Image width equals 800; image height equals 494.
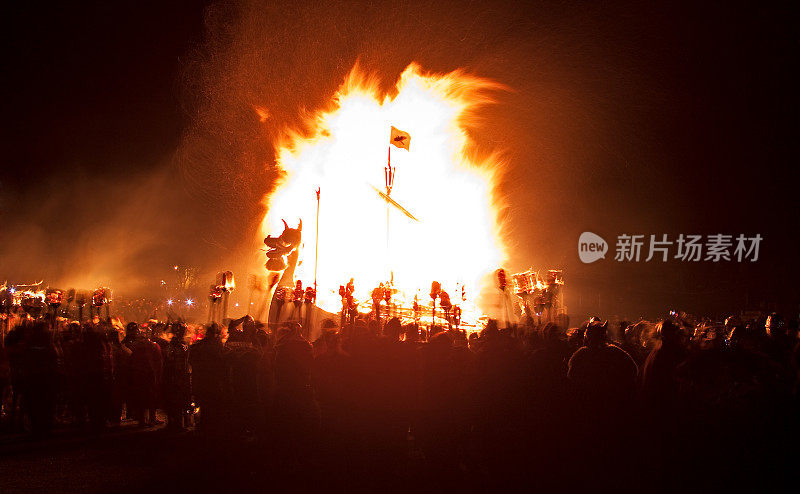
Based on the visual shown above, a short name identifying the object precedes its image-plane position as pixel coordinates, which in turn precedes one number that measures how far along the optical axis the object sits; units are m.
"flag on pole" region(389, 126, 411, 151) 27.22
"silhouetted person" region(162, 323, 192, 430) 10.40
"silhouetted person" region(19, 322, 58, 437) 9.04
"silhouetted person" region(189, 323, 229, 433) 8.34
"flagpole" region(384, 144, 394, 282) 27.47
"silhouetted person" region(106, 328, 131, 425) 10.17
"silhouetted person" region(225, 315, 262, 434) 8.15
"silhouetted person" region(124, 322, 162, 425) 10.14
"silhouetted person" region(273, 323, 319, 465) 7.04
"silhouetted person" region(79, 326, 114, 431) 9.46
